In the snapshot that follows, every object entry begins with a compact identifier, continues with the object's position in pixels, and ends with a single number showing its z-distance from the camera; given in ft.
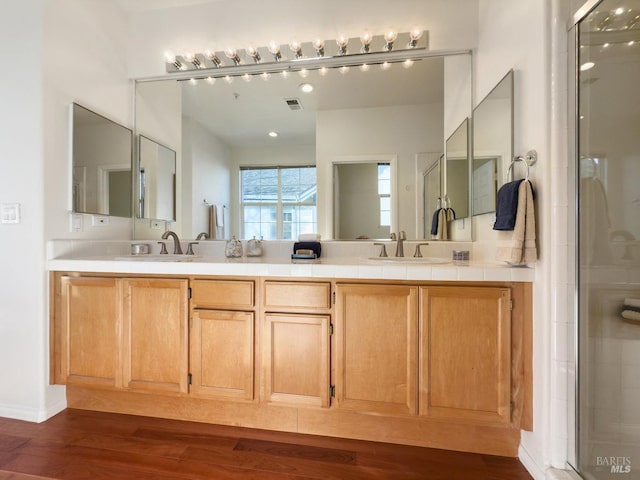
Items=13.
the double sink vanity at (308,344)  4.83
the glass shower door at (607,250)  4.21
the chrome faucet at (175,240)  7.53
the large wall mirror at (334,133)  7.04
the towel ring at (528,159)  4.66
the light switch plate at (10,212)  6.00
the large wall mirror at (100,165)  6.60
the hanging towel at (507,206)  4.67
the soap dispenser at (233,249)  7.23
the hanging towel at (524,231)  4.52
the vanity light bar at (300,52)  6.88
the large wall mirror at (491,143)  5.27
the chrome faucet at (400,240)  6.86
